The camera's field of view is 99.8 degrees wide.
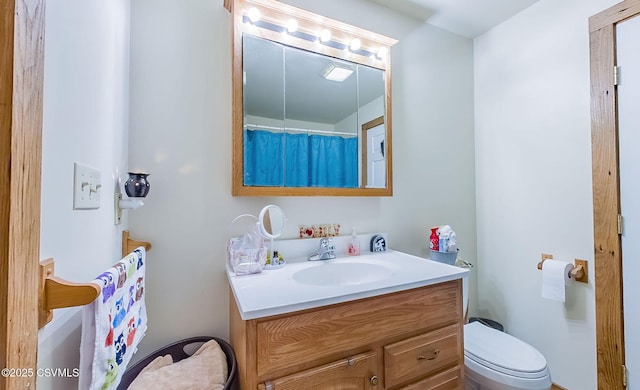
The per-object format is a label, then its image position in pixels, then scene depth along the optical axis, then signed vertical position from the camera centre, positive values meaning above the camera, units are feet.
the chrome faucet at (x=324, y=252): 4.73 -0.90
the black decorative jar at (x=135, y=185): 3.42 +0.21
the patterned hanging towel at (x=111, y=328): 1.86 -1.00
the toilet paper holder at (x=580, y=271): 4.84 -1.28
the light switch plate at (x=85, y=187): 2.13 +0.13
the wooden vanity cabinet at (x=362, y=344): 2.79 -1.69
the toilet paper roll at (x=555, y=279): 4.91 -1.45
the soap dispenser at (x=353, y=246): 5.15 -0.86
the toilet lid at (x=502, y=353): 3.96 -2.46
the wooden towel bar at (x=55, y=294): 1.53 -0.54
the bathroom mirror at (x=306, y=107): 4.43 +1.72
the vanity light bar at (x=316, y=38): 4.54 +3.00
